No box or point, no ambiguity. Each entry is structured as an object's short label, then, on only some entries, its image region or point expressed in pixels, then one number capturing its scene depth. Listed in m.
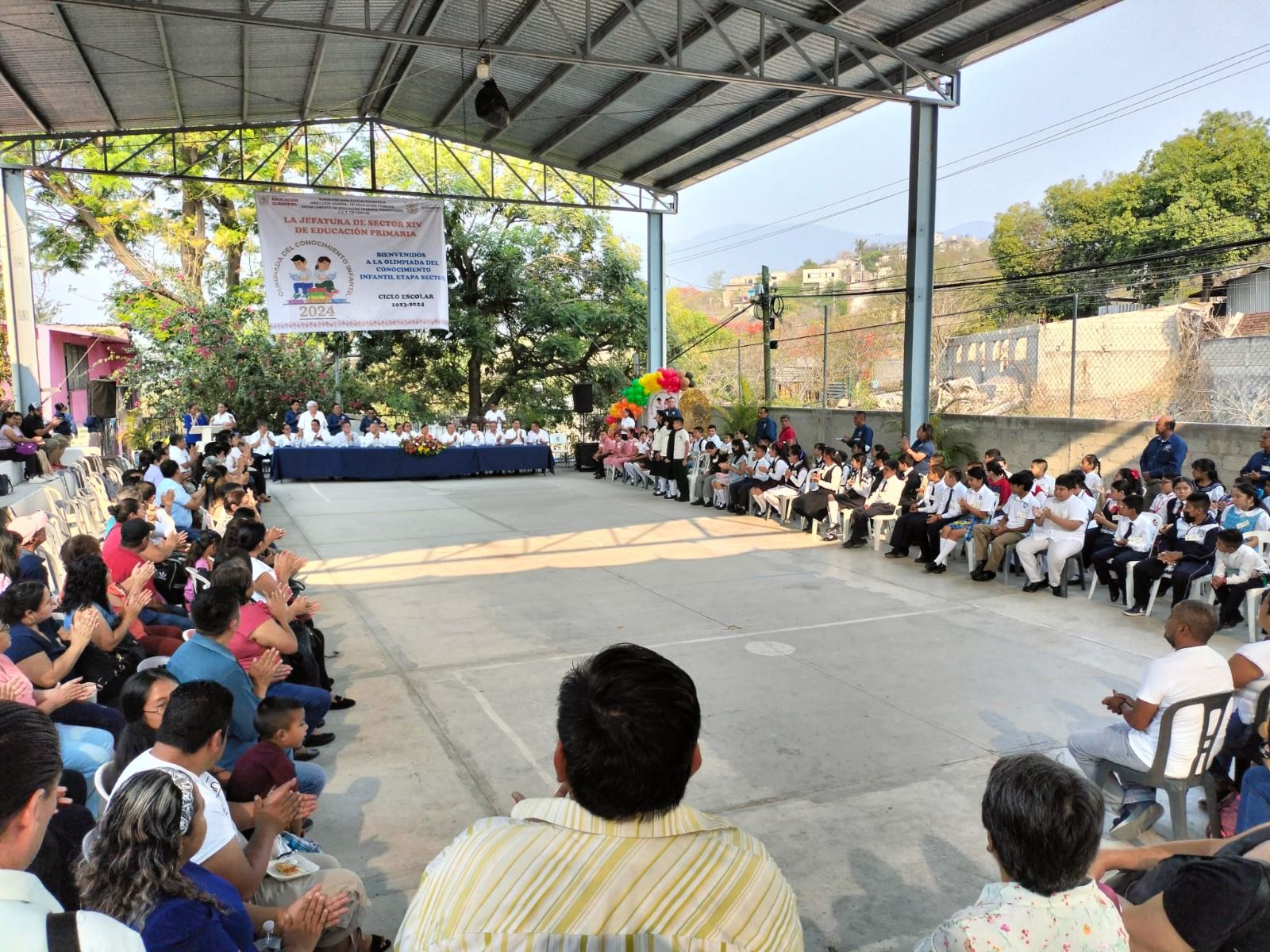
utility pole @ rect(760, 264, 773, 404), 17.77
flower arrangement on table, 17.23
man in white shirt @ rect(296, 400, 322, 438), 17.27
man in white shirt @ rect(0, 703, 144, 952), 1.29
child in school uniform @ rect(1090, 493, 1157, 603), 7.14
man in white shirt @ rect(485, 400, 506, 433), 18.82
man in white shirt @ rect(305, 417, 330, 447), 17.03
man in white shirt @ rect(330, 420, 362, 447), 16.91
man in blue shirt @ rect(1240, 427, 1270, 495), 7.72
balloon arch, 17.45
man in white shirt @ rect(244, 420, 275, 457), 16.31
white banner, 15.22
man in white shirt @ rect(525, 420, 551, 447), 18.95
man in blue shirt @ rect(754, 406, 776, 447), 14.83
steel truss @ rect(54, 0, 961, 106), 9.15
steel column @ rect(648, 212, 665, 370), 18.70
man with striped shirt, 1.25
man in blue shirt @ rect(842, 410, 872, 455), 12.74
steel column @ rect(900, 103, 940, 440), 12.05
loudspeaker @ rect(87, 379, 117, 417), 16.89
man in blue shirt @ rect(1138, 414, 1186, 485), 9.47
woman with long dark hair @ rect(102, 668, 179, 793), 2.73
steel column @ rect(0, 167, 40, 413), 14.17
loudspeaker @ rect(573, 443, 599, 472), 19.34
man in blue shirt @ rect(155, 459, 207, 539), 7.80
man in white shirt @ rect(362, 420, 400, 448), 17.22
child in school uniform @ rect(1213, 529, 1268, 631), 5.97
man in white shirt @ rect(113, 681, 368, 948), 2.34
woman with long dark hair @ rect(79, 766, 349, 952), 1.71
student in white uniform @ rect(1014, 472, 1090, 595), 7.50
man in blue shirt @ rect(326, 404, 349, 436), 17.94
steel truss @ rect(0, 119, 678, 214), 14.52
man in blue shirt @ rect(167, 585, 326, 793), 3.30
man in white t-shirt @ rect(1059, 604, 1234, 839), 3.32
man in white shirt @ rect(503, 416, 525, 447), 18.70
